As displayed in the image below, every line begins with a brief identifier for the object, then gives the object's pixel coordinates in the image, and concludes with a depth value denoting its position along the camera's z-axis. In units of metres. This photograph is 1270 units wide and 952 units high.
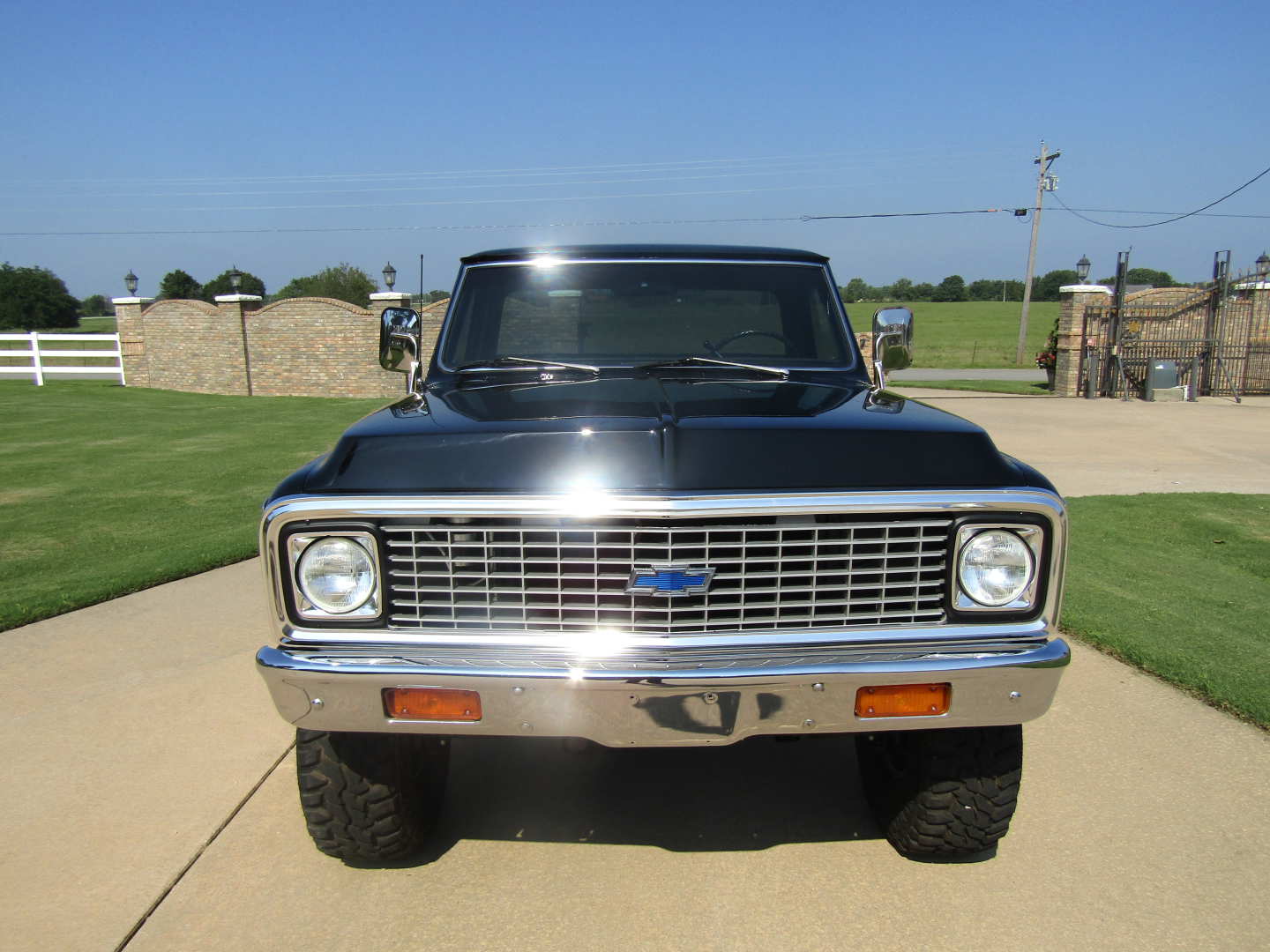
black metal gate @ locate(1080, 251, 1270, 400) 19.73
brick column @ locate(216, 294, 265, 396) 21.59
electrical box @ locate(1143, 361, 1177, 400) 19.05
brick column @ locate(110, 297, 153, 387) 23.05
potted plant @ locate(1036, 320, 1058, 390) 22.48
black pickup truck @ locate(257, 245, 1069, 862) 2.25
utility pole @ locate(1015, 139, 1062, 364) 34.59
